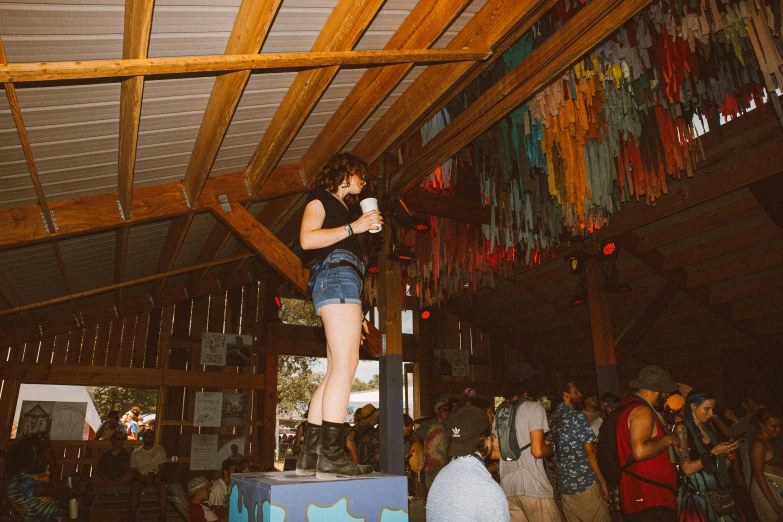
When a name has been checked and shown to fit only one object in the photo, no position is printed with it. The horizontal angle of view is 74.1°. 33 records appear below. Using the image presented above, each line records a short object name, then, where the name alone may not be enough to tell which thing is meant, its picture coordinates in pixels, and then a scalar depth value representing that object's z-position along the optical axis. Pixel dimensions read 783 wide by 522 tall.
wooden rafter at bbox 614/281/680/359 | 9.46
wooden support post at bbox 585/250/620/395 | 7.75
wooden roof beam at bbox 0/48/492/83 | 2.02
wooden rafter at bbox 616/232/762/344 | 9.09
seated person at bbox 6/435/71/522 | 4.04
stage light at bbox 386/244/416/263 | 4.72
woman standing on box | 2.16
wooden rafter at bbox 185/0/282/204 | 2.44
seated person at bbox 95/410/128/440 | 8.62
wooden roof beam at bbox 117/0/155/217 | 2.21
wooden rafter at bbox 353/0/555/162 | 3.13
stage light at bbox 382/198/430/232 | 3.92
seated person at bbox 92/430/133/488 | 7.86
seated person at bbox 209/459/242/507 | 6.10
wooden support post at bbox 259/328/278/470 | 10.06
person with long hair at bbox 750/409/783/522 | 3.94
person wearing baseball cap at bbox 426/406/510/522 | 2.23
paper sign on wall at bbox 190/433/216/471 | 9.54
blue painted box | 1.79
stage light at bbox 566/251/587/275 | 8.39
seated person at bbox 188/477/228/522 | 4.97
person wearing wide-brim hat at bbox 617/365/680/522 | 2.82
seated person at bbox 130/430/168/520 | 7.89
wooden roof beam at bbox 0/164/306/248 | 4.02
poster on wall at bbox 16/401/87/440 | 9.01
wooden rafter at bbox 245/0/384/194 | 2.67
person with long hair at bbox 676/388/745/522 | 3.18
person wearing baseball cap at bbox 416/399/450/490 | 6.00
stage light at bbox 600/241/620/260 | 8.05
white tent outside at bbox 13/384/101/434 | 9.35
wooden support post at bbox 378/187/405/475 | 4.43
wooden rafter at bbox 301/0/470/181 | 2.98
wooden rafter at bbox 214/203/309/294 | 4.62
